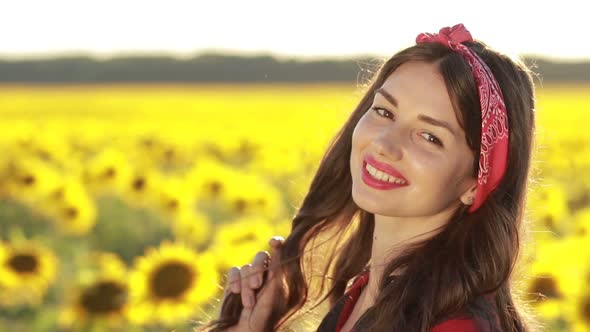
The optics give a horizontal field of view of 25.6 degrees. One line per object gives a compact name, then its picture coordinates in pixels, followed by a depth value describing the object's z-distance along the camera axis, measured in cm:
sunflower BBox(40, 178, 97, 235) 923
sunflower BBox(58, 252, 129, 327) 648
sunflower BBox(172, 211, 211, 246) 871
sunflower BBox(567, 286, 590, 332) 579
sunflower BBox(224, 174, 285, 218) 938
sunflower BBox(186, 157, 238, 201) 980
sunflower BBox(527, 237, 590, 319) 588
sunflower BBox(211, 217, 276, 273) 655
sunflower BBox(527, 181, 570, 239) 848
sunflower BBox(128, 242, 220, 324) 656
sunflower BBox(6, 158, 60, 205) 952
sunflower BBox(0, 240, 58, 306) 736
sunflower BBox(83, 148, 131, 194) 1012
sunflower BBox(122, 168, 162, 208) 972
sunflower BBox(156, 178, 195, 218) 929
